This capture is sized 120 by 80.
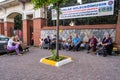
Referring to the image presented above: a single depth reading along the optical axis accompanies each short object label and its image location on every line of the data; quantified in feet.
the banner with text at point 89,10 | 17.03
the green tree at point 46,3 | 12.11
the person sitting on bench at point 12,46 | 16.74
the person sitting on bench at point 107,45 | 14.59
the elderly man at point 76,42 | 18.17
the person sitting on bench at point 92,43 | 16.34
